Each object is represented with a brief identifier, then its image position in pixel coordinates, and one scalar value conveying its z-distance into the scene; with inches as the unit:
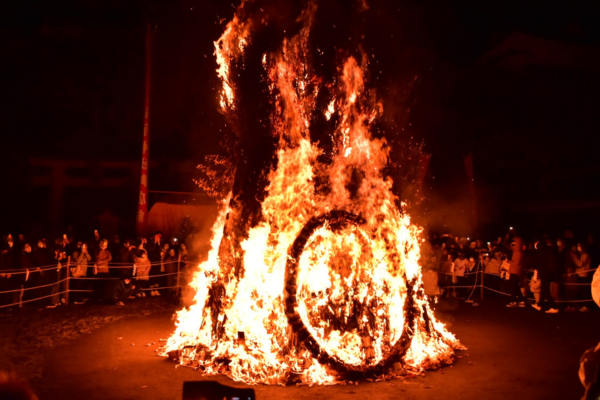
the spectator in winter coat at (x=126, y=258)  528.7
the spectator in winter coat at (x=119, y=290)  522.9
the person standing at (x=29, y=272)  470.6
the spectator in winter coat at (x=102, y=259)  535.0
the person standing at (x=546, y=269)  486.6
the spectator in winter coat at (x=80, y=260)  531.5
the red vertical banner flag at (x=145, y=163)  656.4
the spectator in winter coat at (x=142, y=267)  543.8
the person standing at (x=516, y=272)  516.7
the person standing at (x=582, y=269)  487.5
